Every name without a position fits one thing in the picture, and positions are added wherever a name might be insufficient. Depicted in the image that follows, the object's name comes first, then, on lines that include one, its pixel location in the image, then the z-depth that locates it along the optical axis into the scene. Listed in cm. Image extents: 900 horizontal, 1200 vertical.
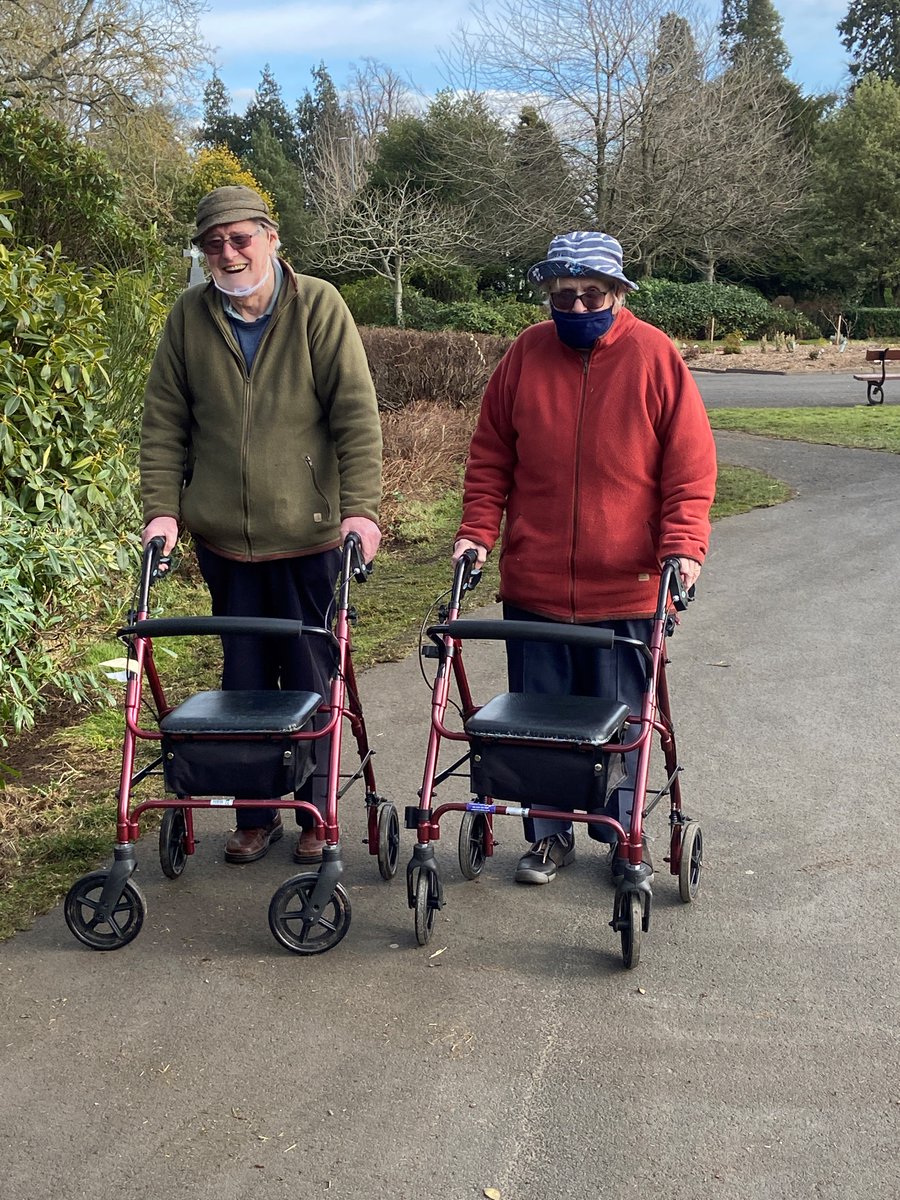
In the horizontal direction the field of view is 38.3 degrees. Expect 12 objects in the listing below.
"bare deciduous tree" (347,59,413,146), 6244
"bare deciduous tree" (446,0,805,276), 2644
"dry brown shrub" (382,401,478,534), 1108
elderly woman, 386
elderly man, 407
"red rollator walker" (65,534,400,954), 370
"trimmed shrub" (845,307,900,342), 4259
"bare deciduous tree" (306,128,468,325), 3256
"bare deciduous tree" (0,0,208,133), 2070
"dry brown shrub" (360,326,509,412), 1347
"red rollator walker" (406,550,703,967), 358
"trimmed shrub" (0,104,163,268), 925
